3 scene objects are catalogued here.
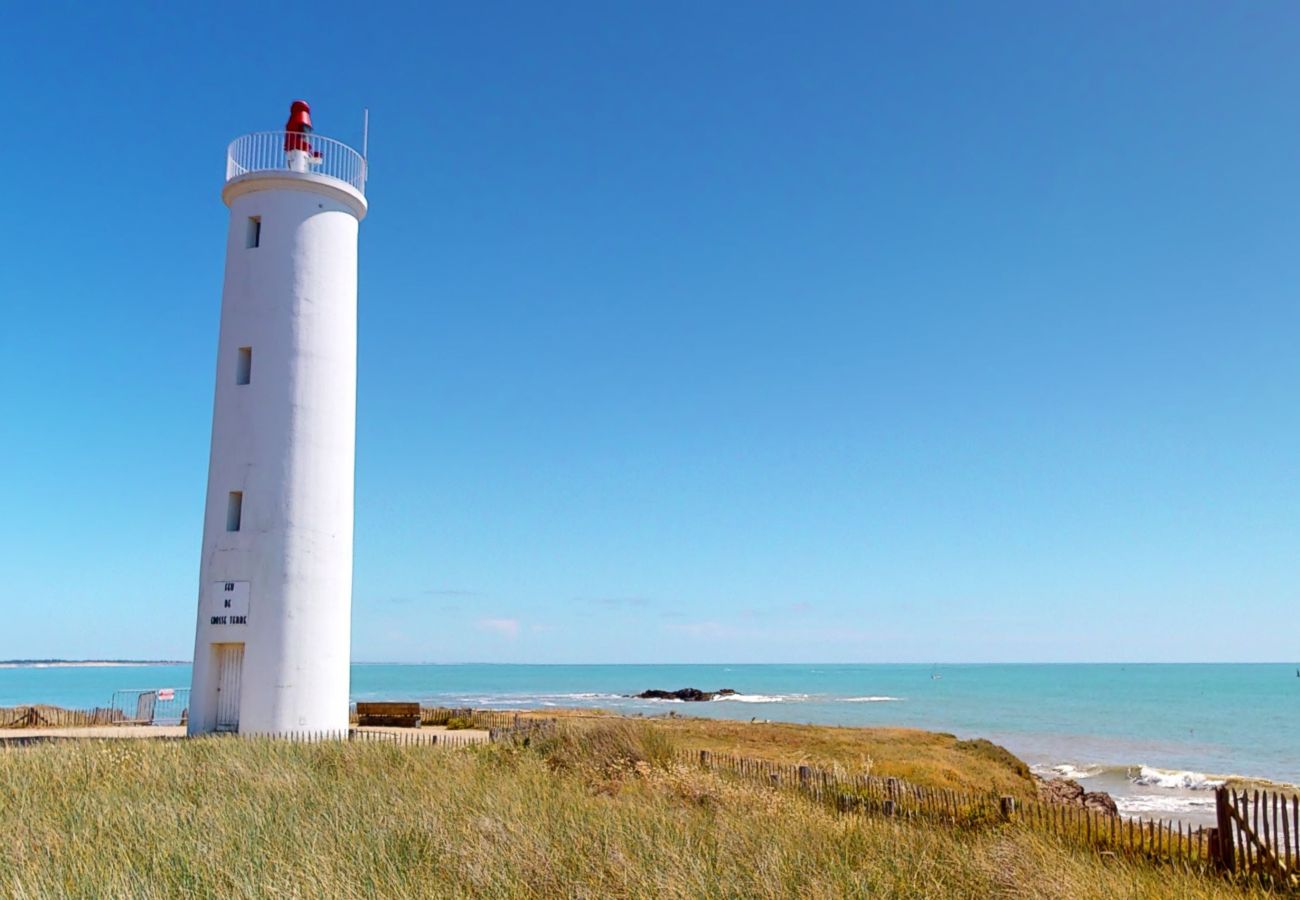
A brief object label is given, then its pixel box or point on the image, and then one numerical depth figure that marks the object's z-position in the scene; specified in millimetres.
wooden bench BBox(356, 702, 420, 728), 25984
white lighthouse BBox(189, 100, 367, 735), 17266
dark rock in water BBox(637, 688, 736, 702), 77625
